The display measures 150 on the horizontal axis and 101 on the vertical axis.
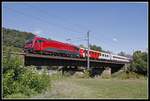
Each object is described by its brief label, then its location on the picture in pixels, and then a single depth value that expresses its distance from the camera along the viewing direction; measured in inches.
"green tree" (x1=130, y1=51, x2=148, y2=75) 2536.4
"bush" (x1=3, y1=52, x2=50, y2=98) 629.0
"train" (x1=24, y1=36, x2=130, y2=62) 1717.5
